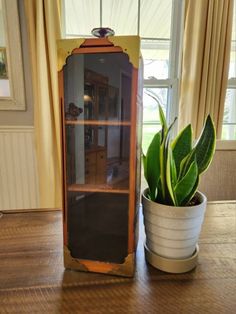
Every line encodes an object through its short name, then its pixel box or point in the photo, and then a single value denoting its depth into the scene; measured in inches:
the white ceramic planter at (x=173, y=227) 22.9
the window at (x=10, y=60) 63.1
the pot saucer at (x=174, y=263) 24.3
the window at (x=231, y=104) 77.9
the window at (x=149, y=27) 71.2
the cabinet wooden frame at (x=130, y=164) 22.2
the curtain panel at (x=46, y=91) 60.9
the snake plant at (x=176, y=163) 22.8
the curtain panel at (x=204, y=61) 64.4
